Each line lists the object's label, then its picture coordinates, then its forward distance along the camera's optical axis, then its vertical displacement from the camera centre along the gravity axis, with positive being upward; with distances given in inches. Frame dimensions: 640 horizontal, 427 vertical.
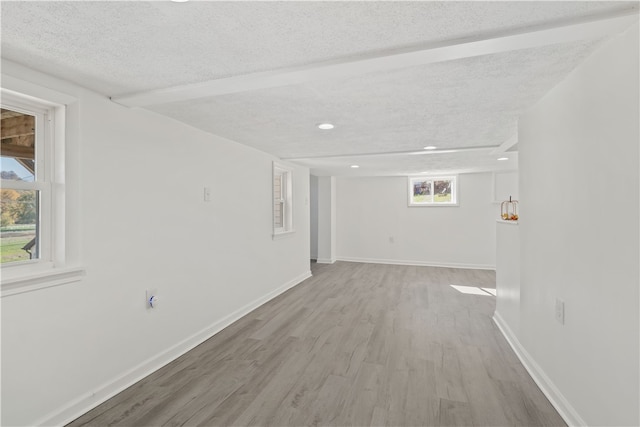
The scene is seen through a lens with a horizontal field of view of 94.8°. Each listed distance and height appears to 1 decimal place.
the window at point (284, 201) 195.5 +7.3
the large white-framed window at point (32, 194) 66.3 +4.3
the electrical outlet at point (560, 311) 73.4 -25.0
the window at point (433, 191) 265.1 +19.5
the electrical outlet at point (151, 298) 94.0 -27.8
